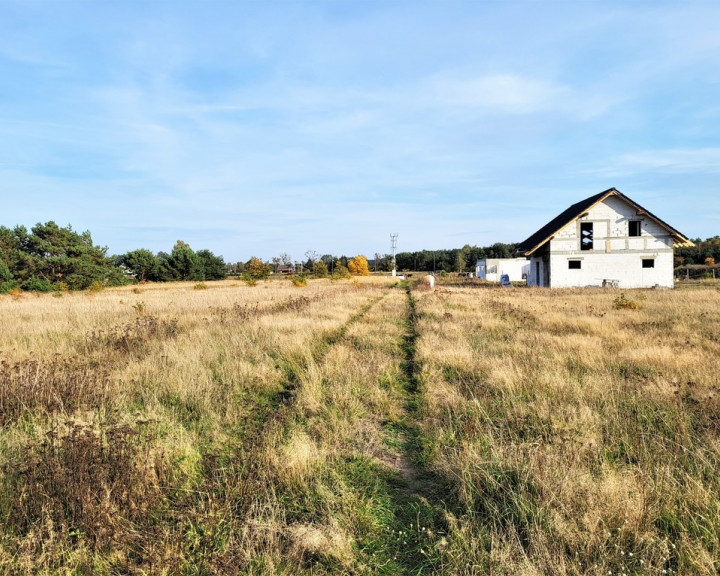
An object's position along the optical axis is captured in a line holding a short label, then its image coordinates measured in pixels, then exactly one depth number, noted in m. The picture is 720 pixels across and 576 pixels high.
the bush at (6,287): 37.33
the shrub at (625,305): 15.28
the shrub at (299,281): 40.75
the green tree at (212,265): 74.50
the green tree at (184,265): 65.62
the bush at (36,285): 38.12
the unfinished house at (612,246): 28.53
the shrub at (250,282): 42.92
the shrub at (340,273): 57.46
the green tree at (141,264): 62.12
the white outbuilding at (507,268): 58.34
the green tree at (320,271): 69.62
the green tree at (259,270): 68.08
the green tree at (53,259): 41.22
